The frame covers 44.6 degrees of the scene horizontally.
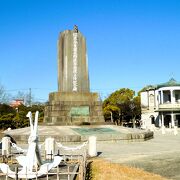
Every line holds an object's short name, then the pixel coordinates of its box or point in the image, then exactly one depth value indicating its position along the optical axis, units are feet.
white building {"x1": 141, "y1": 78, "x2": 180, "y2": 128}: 131.11
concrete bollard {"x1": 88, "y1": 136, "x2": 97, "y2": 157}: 31.26
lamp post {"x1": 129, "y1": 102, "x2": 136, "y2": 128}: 144.86
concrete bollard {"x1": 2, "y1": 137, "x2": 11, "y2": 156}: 30.96
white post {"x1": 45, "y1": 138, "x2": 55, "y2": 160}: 29.29
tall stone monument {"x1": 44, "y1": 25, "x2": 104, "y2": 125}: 53.92
